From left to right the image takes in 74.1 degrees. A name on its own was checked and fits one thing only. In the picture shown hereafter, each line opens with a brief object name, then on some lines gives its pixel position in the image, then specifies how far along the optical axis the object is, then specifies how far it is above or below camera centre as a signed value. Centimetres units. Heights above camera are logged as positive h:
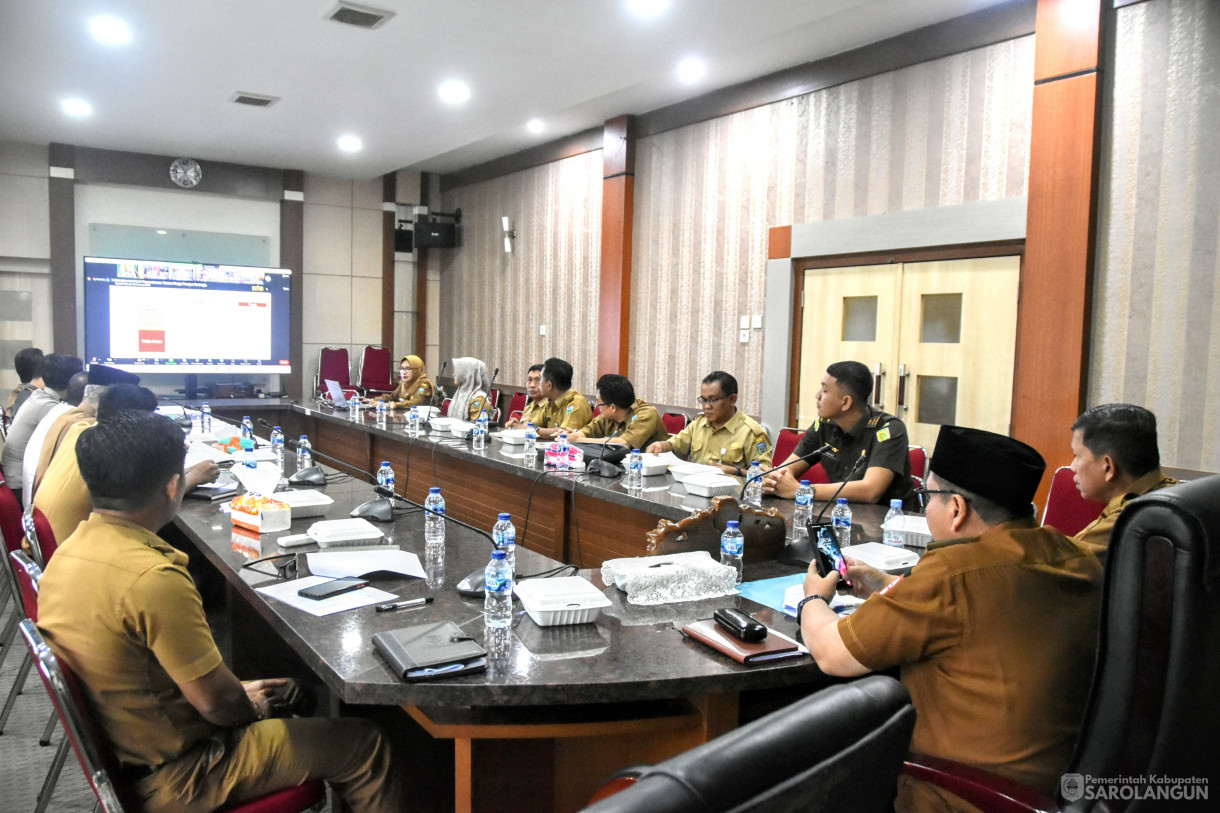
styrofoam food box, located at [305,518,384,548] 226 -53
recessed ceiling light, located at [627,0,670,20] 402 +174
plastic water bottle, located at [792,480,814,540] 265 -54
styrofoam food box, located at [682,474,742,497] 310 -50
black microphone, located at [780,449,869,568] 222 -54
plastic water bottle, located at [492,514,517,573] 198 -46
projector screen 756 +25
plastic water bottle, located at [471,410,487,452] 444 -48
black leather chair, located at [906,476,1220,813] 102 -37
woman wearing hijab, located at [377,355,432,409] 676 -31
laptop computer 663 -40
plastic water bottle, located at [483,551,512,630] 167 -52
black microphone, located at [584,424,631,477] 356 -52
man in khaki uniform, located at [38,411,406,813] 140 -57
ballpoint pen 176 -57
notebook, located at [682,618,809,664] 150 -55
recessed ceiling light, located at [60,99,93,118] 600 +176
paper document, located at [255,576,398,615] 176 -57
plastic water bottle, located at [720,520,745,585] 210 -49
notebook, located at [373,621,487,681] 139 -55
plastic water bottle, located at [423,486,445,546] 235 -52
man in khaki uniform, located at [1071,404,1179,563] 230 -27
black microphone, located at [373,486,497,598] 184 -54
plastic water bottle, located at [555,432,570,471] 379 -49
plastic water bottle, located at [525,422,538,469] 394 -49
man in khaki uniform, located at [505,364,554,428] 545 -41
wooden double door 437 +14
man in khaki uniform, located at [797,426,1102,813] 133 -48
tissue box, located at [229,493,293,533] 244 -52
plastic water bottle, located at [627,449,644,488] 337 -51
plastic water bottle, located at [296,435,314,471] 351 -50
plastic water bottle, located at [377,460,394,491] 293 -48
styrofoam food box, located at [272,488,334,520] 270 -53
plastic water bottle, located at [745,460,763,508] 305 -53
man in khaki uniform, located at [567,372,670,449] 449 -37
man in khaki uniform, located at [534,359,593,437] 520 -31
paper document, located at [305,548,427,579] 199 -54
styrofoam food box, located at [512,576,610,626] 163 -51
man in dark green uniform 309 -35
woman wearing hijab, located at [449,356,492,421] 611 -25
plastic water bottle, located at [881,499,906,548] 247 -53
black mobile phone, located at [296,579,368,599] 183 -56
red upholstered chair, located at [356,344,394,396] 882 -26
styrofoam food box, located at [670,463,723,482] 326 -48
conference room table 139 -59
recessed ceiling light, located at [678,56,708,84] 503 +188
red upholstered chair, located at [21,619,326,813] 127 -64
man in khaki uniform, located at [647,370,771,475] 393 -39
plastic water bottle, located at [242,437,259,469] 355 -52
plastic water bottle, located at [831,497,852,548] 244 -51
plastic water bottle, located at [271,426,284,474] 401 -50
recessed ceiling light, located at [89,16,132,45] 438 +172
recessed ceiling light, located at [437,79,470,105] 540 +176
